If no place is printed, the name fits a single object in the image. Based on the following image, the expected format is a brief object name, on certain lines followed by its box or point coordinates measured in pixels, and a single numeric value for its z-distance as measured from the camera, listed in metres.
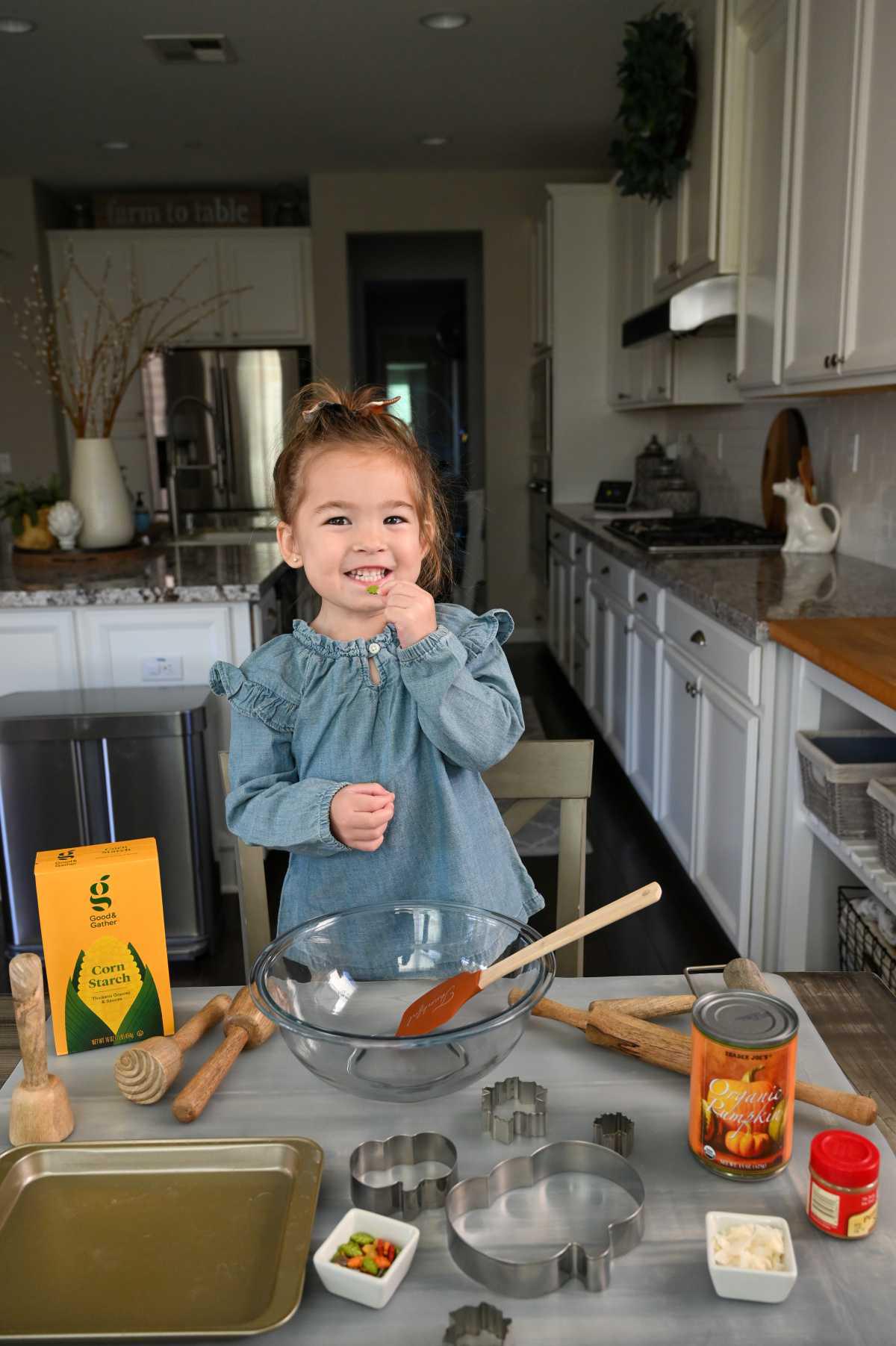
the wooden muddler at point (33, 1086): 0.79
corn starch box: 0.90
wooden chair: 1.32
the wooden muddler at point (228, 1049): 0.81
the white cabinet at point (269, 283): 6.12
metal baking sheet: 0.63
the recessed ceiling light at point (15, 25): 3.76
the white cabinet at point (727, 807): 2.26
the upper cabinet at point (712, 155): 3.08
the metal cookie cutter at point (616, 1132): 0.76
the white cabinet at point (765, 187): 2.70
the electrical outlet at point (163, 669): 2.80
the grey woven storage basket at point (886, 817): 1.70
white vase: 3.28
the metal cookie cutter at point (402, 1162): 0.70
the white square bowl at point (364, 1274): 0.63
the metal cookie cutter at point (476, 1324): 0.59
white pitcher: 3.12
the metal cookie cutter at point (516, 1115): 0.77
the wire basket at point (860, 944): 1.78
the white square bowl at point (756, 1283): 0.62
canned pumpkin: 0.71
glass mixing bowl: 0.78
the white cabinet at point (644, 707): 3.14
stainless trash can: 2.54
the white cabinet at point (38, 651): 2.77
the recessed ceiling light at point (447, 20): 3.78
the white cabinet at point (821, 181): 2.31
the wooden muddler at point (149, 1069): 0.83
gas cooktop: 3.27
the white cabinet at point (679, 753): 2.75
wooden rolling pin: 0.86
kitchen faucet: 3.72
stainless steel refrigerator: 6.18
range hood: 3.25
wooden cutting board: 3.46
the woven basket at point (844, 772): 1.88
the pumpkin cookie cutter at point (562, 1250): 0.63
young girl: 1.09
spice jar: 0.67
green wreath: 3.38
